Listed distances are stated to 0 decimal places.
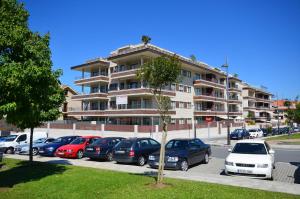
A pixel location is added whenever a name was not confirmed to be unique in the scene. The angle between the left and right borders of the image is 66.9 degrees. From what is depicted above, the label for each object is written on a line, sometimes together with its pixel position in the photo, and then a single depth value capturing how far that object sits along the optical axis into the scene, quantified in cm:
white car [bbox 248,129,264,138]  3489
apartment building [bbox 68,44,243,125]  3325
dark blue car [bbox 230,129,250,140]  3208
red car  1645
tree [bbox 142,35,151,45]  3644
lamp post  2381
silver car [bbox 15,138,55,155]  1891
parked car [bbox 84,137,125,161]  1507
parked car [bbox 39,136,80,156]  1771
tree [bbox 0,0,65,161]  786
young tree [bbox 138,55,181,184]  829
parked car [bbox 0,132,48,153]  2051
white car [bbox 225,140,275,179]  919
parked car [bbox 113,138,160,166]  1337
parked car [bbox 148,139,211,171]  1150
